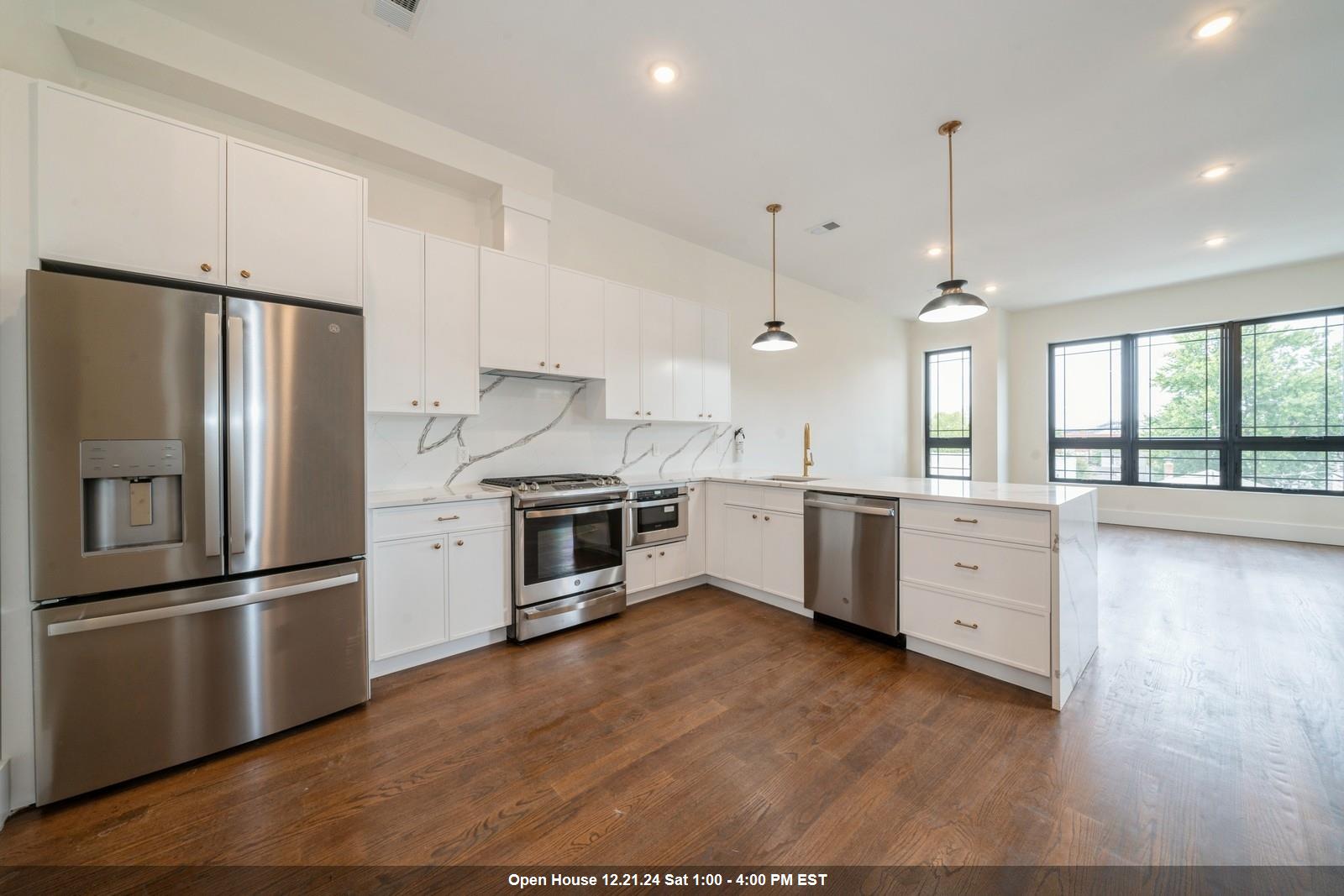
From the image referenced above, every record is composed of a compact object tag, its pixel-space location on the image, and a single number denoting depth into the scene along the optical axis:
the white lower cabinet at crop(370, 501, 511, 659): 2.52
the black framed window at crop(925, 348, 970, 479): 7.45
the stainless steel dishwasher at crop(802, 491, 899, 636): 2.88
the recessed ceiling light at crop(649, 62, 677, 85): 2.46
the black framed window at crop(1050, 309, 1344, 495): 5.48
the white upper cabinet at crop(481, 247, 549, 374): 3.05
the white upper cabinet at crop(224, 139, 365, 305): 2.04
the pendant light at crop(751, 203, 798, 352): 3.69
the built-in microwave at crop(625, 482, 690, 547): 3.57
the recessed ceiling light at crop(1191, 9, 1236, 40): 2.15
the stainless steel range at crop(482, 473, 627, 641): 2.96
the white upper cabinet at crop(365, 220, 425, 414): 2.64
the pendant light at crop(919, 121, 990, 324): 2.65
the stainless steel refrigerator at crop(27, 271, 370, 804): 1.67
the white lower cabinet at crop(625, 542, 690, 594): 3.59
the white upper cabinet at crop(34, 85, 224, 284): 1.71
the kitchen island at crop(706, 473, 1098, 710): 2.29
